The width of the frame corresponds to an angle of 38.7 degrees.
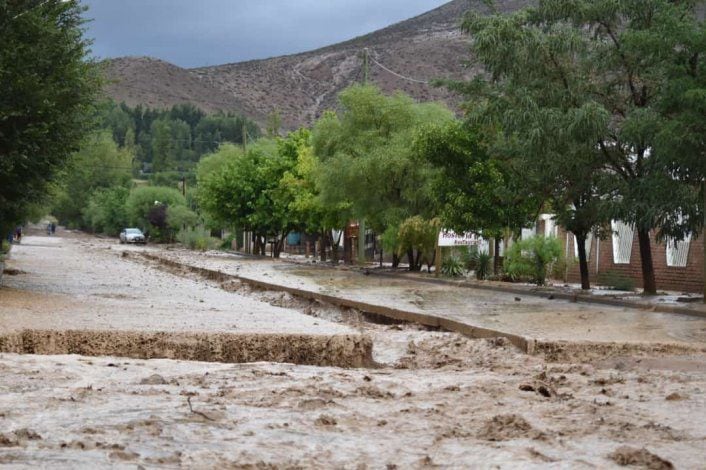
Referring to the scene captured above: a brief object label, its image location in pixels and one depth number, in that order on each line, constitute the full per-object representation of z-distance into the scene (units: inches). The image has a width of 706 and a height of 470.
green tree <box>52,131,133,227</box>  6033.5
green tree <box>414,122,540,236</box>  1268.5
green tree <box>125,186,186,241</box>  4044.3
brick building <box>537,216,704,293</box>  1149.1
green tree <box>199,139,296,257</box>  2345.0
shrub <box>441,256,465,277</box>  1439.5
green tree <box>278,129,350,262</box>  1929.1
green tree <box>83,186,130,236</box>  5152.6
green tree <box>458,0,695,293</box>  872.3
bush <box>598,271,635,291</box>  1135.6
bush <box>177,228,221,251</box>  3245.6
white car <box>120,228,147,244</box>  3799.2
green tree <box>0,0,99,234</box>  716.7
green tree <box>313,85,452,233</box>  1562.6
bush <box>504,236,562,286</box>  1259.2
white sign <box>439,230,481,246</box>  1397.6
